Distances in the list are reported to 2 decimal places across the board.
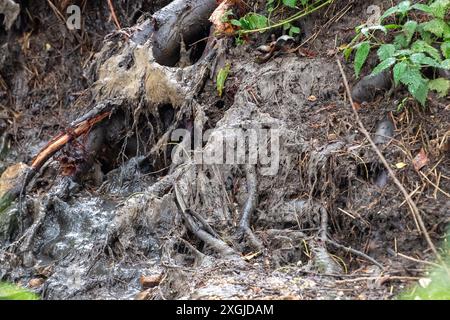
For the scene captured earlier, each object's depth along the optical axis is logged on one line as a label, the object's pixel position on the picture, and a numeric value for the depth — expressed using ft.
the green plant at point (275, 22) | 14.93
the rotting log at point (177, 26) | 17.11
